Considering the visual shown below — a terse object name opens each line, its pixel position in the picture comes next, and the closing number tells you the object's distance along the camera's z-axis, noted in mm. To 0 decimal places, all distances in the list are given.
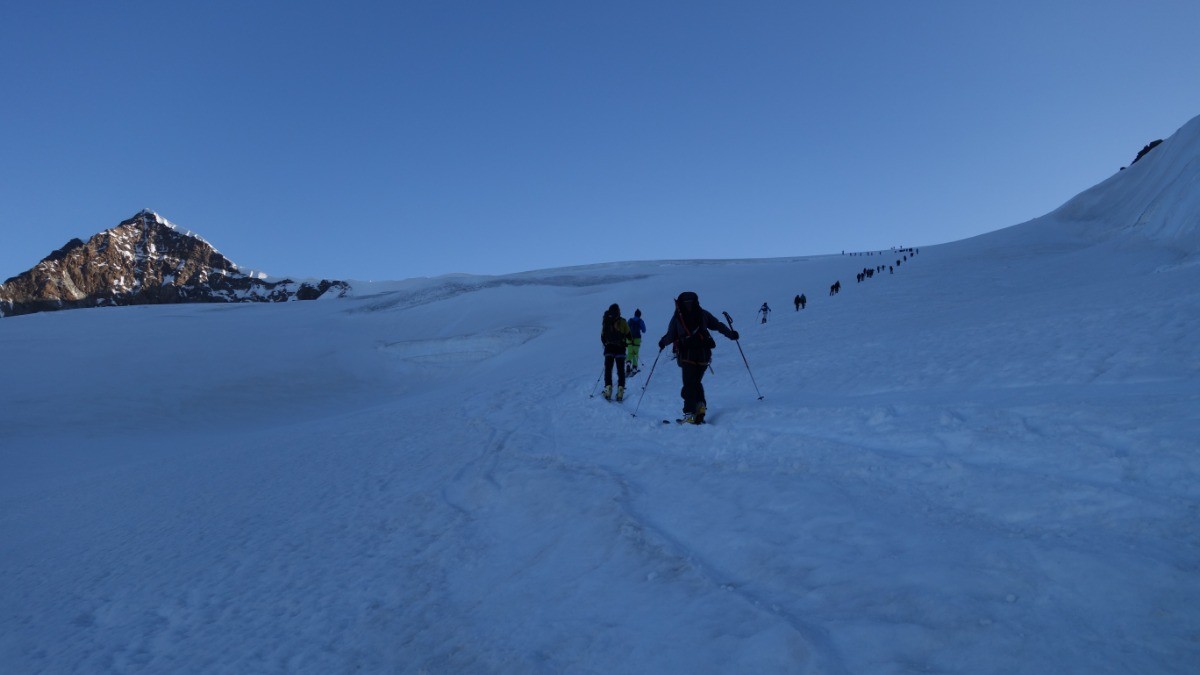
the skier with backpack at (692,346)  8562
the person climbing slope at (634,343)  15617
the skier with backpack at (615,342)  12125
